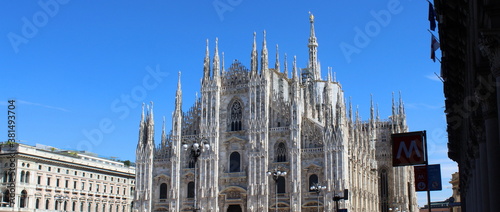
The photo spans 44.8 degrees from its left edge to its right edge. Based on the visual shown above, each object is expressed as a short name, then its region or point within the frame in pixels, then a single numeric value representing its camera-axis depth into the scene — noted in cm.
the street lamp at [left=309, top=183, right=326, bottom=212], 4872
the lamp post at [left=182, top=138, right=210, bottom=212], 3239
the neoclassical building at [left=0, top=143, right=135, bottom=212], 6906
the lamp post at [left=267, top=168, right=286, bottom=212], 4082
